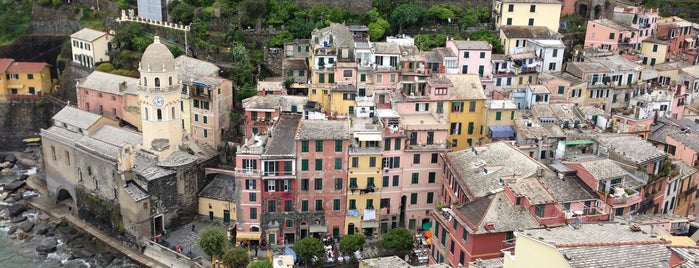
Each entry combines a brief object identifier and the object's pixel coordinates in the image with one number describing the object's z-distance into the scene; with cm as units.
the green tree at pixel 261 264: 5278
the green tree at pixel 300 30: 8575
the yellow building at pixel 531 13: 8594
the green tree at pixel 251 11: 8700
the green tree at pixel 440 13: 9038
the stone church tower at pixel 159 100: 6538
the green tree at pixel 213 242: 5875
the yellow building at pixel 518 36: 8344
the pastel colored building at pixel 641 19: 8838
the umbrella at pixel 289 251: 5895
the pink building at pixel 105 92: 7769
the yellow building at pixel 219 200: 6631
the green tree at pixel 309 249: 5772
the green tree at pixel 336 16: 8862
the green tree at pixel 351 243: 5875
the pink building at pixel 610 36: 8594
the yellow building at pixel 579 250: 3369
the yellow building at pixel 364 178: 6119
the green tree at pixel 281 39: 8400
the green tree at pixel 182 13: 9169
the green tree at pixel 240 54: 8151
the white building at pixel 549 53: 8031
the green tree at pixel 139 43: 8931
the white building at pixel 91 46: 9079
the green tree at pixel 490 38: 8425
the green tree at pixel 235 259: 5653
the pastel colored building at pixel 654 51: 8562
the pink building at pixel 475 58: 7681
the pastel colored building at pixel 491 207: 4772
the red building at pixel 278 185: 6000
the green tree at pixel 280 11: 8731
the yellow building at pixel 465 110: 6856
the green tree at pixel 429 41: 8488
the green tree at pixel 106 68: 8650
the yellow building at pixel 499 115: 6756
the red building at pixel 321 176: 6019
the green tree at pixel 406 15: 8831
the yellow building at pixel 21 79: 9112
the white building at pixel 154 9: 9400
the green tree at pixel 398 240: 5881
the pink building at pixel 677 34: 8894
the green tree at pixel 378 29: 8594
